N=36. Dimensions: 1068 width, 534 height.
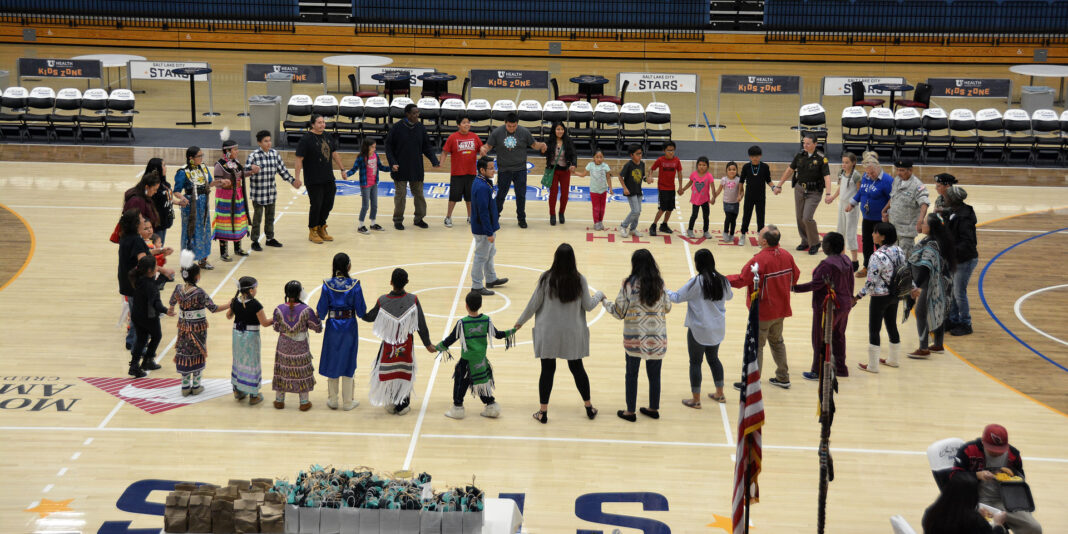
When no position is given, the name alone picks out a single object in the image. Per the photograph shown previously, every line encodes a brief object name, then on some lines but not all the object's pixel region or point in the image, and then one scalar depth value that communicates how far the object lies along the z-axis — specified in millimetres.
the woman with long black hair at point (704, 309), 9750
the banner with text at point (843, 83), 23688
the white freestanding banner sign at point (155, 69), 23141
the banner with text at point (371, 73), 23356
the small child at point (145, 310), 10406
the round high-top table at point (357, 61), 24930
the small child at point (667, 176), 15572
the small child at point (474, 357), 9625
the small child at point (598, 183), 15758
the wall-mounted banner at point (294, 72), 23594
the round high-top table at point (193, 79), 22266
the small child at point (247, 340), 9797
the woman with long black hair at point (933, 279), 11461
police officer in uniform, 14727
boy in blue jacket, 12609
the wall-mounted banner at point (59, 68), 22625
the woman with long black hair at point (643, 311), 9562
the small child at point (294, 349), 9625
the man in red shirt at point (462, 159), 15766
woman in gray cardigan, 9500
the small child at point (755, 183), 15383
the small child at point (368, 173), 15344
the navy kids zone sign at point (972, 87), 22922
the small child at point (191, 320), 9984
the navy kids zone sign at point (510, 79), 23078
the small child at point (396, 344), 9617
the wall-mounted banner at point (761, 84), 23094
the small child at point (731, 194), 15445
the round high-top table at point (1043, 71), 24516
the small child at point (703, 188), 15562
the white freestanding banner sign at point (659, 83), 23281
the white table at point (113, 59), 23688
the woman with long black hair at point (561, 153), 16000
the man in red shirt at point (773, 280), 10375
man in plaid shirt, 14438
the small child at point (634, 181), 15383
